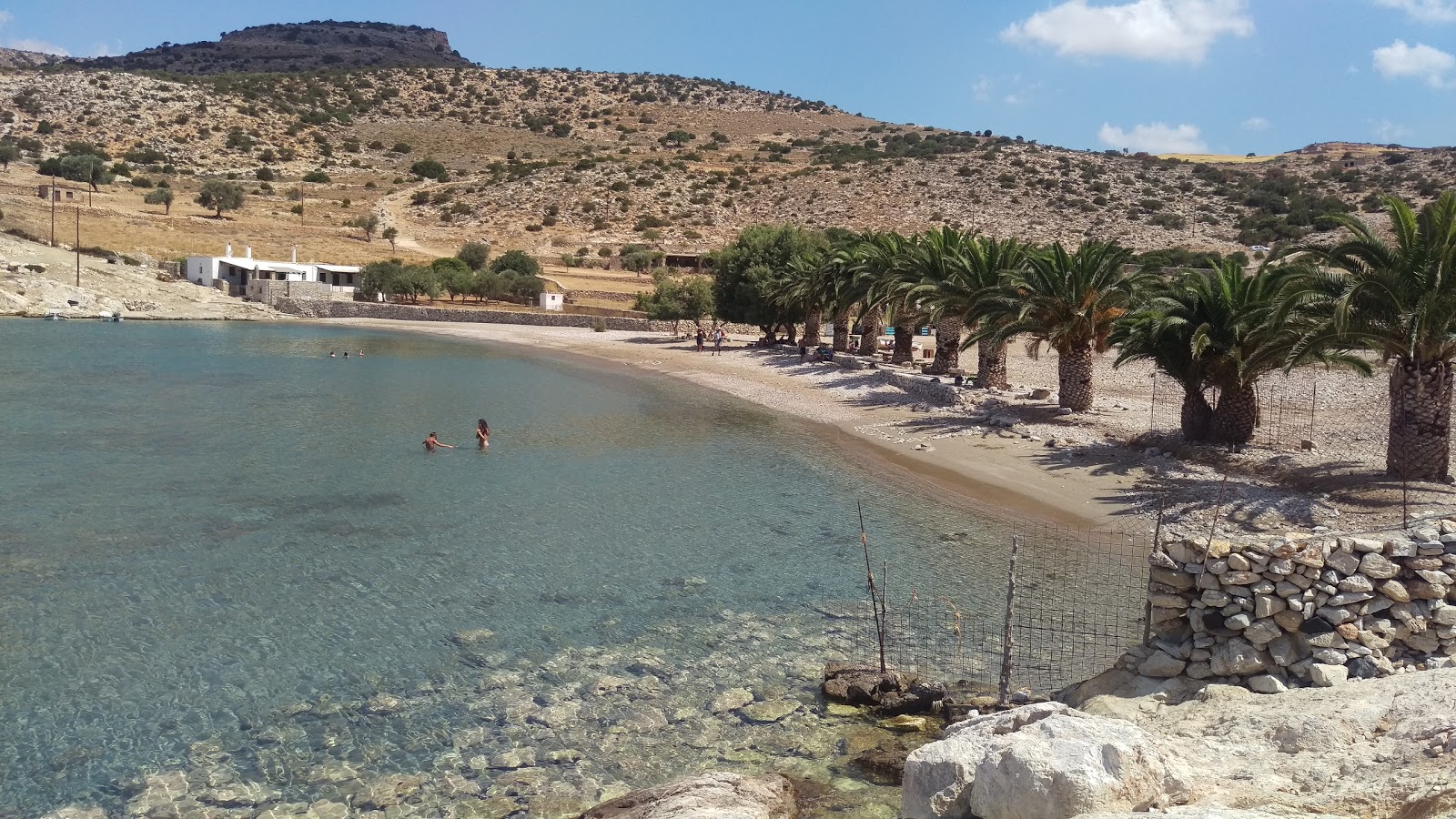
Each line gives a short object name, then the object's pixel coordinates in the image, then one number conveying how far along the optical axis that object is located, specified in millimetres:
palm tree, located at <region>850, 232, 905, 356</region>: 37719
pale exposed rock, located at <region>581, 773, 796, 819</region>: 7461
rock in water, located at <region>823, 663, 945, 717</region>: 10305
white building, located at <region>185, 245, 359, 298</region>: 71500
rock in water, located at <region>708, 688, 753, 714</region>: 10562
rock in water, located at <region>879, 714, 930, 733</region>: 9922
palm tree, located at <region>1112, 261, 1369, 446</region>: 19469
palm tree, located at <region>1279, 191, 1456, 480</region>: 15867
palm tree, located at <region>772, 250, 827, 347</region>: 45016
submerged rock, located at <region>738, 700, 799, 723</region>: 10297
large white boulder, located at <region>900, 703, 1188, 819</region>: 5676
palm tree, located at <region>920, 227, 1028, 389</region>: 31031
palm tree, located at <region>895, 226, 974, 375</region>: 32906
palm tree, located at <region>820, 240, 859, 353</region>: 41125
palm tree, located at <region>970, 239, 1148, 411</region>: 25969
